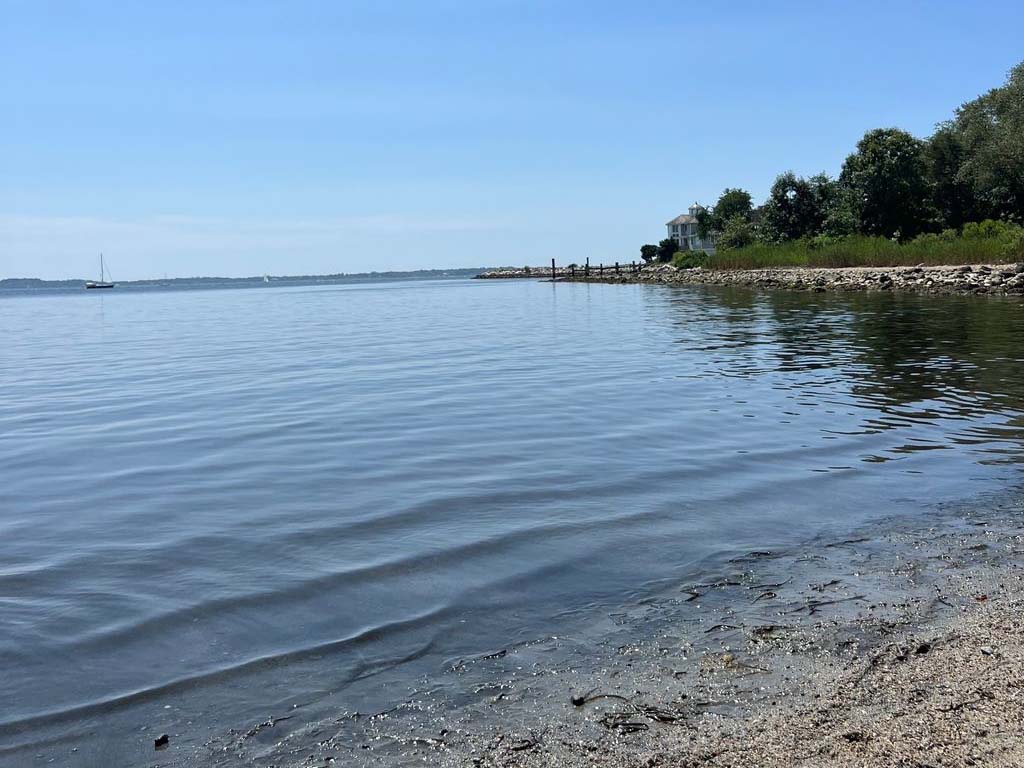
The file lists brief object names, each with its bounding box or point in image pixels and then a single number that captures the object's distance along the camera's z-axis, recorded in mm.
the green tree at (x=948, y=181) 63678
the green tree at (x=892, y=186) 64750
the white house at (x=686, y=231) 131500
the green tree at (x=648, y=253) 113681
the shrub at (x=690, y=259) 84412
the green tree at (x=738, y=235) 85125
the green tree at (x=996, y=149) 50812
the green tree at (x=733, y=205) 99250
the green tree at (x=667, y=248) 110250
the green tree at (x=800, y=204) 76938
